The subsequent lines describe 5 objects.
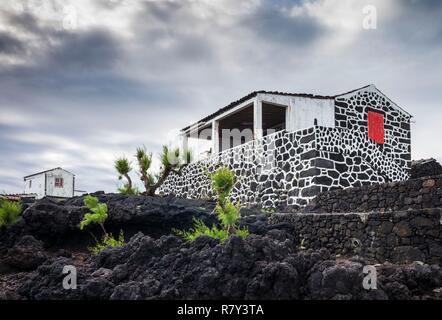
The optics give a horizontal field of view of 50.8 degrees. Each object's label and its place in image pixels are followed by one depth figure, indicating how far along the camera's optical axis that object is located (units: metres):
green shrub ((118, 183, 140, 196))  16.71
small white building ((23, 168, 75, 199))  31.81
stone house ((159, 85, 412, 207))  13.76
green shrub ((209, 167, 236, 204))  8.23
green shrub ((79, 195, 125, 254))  10.12
